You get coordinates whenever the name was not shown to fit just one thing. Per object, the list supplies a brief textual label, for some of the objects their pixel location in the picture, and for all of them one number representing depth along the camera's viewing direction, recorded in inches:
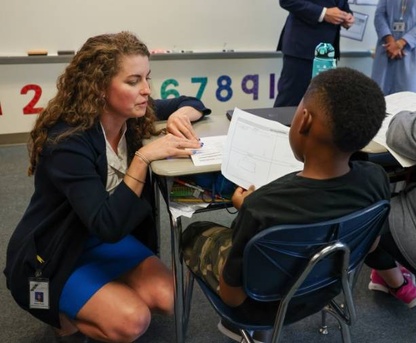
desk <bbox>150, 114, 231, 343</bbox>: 44.1
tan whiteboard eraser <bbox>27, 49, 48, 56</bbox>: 115.9
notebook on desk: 57.6
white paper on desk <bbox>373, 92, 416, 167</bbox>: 47.9
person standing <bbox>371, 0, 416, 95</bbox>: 118.9
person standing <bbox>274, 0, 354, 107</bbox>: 93.6
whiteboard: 113.9
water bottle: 73.4
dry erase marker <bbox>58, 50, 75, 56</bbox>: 118.1
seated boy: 30.7
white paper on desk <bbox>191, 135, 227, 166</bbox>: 45.9
